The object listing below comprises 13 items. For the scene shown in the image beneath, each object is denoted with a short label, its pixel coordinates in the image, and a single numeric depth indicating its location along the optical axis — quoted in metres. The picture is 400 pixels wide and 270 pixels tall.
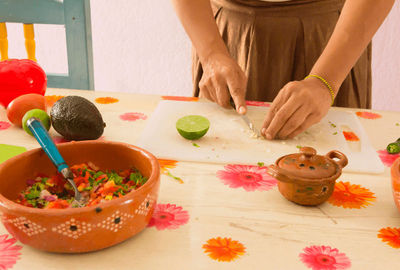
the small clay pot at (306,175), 0.78
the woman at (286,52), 1.15
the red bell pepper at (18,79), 1.19
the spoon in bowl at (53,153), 0.74
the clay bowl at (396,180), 0.75
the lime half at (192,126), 1.06
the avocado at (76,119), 1.00
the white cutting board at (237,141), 1.01
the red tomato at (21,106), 1.10
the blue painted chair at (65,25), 1.59
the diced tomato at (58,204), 0.69
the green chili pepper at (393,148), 1.05
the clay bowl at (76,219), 0.63
